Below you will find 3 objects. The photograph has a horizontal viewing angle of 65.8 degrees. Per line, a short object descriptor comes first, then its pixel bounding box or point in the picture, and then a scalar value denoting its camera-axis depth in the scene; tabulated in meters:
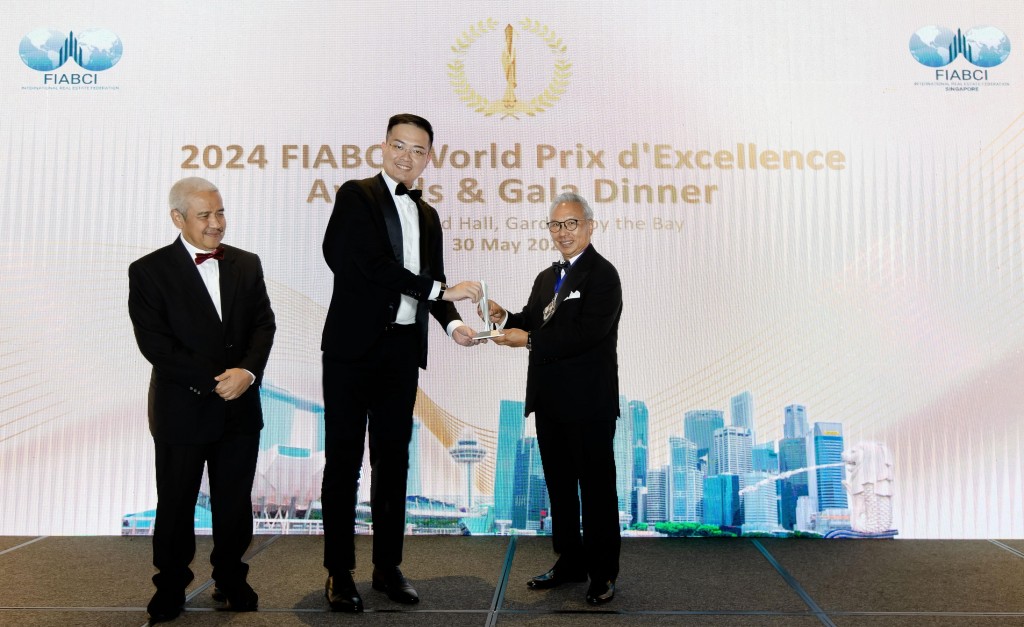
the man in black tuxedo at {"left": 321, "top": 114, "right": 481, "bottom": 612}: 2.90
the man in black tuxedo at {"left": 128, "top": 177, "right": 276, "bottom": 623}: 2.81
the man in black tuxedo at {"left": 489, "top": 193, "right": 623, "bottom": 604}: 2.99
